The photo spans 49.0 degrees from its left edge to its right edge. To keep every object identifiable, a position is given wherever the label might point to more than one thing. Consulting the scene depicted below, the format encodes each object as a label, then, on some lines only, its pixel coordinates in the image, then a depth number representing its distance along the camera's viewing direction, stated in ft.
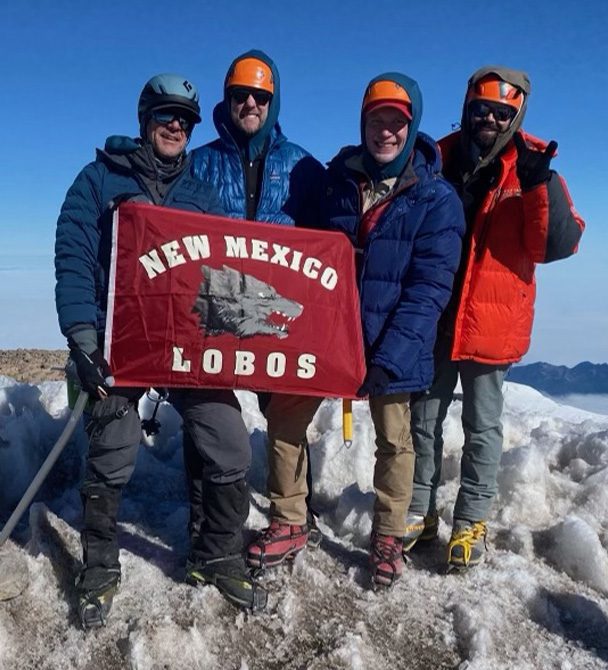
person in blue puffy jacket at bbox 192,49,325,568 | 12.87
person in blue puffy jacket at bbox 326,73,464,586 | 12.19
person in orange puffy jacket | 12.10
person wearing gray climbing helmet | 11.39
